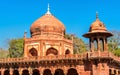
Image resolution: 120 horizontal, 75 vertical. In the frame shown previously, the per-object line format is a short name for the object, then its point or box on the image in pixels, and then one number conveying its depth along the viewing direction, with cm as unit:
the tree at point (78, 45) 5756
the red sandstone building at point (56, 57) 3151
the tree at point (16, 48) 5647
